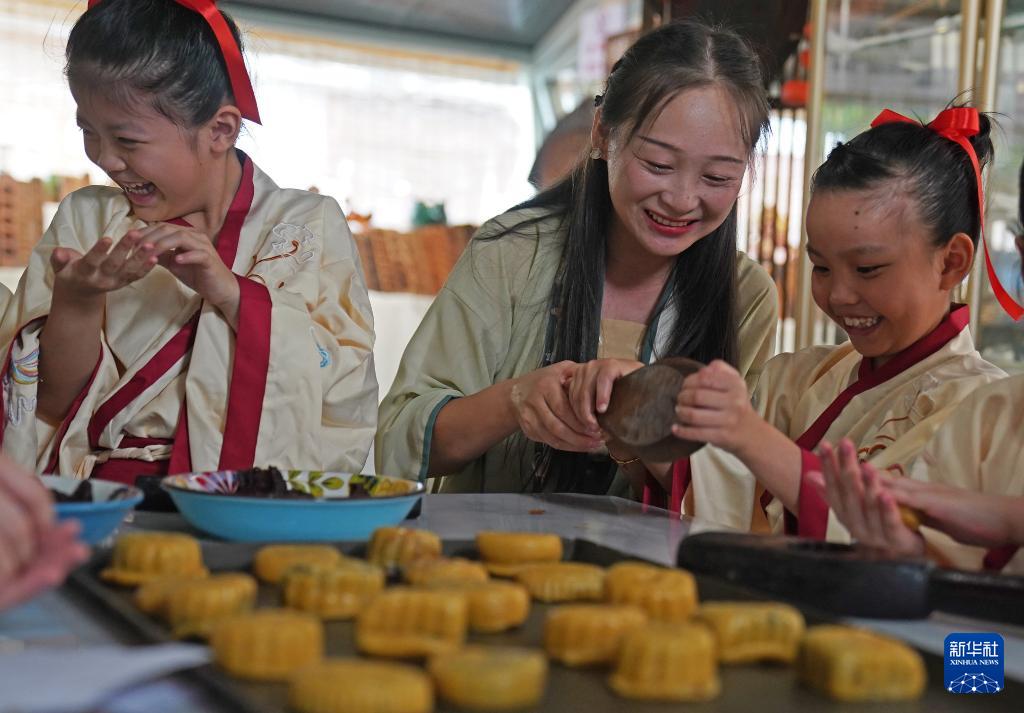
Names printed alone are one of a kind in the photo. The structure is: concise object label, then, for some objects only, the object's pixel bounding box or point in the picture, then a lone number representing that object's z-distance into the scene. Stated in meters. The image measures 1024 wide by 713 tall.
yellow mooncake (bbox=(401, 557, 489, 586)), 0.81
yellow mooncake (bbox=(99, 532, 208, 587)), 0.81
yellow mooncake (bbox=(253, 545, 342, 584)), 0.83
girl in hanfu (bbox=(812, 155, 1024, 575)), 1.06
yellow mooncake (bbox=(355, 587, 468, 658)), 0.68
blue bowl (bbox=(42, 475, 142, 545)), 0.90
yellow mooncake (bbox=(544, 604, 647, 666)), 0.68
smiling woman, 1.82
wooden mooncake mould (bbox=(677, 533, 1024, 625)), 0.83
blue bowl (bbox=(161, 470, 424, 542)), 1.03
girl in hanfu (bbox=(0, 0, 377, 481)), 1.61
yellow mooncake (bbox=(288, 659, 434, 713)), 0.55
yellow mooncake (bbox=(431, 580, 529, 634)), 0.73
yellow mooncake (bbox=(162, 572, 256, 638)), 0.69
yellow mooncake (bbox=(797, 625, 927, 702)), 0.65
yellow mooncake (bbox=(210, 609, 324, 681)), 0.62
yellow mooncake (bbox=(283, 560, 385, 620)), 0.76
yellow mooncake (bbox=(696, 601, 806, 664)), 0.70
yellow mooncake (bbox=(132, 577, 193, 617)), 0.72
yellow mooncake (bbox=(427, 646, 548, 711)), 0.59
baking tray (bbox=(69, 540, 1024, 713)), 0.60
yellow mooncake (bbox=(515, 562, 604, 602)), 0.84
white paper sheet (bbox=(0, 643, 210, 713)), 0.51
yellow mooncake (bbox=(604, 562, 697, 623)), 0.76
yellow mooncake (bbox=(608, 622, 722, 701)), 0.63
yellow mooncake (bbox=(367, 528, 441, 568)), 0.91
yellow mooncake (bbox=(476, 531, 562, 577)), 0.94
